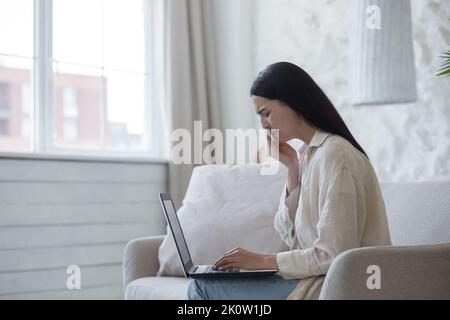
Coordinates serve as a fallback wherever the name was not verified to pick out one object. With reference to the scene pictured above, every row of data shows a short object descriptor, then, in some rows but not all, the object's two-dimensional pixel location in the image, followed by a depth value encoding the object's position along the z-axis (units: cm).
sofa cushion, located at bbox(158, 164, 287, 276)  470
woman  318
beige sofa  312
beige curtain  699
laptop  332
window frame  633
